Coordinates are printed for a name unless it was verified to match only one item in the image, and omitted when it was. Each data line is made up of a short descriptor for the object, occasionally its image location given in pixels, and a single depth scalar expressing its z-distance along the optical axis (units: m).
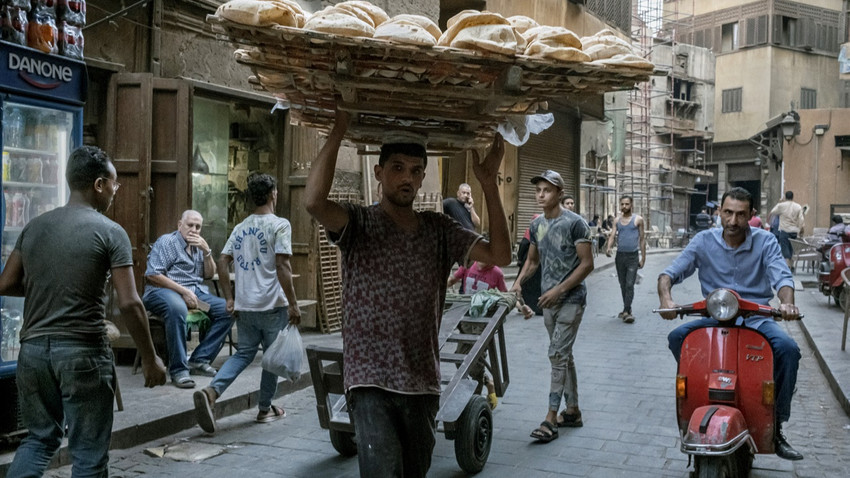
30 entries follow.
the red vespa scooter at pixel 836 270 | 12.76
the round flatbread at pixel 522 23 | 3.30
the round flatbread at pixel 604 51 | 3.02
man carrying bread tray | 3.06
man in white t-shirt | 6.27
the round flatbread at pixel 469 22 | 2.90
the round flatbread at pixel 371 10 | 3.06
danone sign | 5.21
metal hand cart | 4.96
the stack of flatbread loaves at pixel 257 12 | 2.60
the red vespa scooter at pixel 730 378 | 4.52
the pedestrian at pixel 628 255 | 12.12
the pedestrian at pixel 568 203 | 12.55
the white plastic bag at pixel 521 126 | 3.68
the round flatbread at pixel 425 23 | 2.93
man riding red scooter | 4.69
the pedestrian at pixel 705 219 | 14.56
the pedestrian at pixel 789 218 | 19.75
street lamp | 28.06
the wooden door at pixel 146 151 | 8.16
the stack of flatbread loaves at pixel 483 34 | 2.79
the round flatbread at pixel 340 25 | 2.67
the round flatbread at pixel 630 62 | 2.96
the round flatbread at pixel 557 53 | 2.86
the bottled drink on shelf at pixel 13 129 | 5.59
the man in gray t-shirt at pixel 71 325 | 3.57
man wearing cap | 5.97
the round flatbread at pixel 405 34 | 2.71
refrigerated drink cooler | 5.26
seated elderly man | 7.36
